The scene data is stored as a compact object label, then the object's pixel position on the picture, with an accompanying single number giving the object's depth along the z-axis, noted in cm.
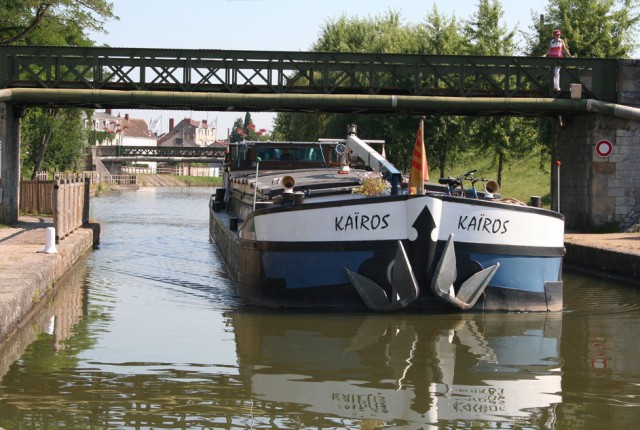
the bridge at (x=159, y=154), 11812
